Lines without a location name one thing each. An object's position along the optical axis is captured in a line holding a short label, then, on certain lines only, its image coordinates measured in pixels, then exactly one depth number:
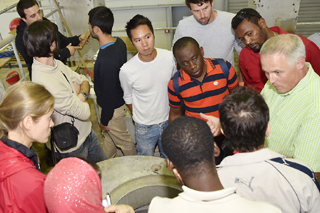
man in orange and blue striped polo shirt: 2.20
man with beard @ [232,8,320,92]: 2.22
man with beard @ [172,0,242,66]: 2.64
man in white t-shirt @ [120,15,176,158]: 2.43
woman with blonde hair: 1.33
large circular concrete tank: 2.35
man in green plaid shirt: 1.55
